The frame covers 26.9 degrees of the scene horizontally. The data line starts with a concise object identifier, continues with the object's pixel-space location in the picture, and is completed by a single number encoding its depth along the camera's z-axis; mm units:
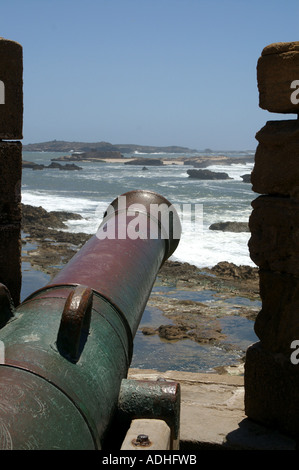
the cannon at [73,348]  2119
